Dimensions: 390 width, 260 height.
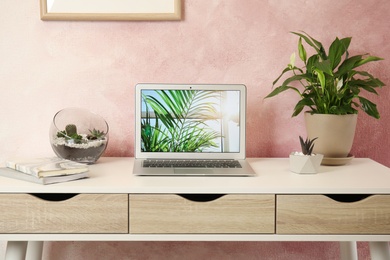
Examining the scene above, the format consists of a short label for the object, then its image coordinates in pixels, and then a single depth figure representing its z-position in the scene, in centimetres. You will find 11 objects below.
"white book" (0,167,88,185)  145
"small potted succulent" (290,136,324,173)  160
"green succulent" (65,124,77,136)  174
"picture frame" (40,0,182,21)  190
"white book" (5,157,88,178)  146
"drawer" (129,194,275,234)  145
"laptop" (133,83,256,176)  178
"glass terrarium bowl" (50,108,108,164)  172
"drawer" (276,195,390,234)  145
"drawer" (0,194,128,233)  143
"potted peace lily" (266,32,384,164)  175
